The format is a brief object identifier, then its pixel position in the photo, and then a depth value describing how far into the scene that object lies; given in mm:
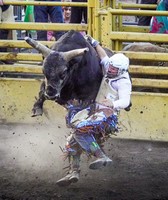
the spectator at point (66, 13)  12156
